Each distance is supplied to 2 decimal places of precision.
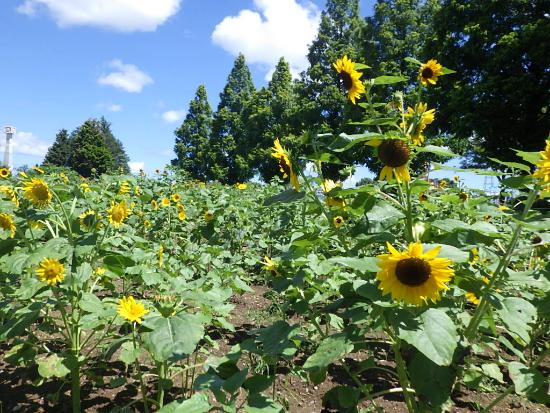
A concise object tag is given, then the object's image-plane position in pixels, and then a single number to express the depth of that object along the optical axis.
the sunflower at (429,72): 1.88
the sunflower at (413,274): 1.26
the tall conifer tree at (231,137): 35.84
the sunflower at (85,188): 3.40
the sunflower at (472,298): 1.90
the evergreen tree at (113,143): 85.25
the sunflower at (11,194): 2.31
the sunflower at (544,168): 1.27
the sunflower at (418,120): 1.59
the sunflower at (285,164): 1.62
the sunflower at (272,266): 2.34
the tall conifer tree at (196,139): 39.28
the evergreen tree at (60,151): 62.48
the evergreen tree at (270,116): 31.69
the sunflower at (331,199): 1.70
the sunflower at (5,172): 3.84
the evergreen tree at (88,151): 52.69
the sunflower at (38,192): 2.17
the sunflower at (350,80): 1.87
